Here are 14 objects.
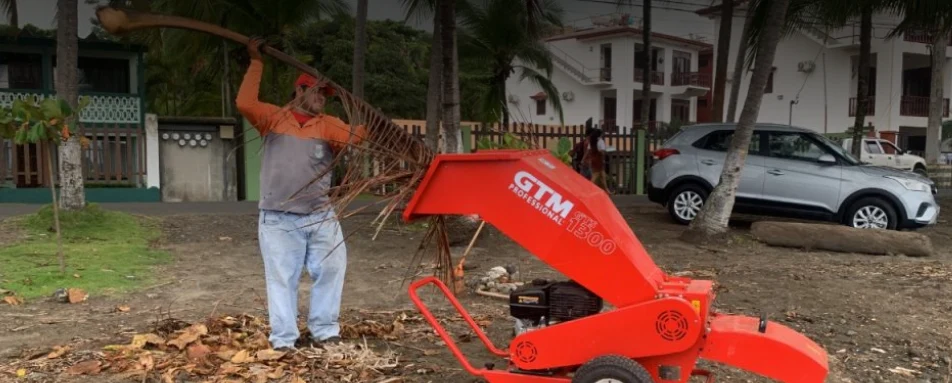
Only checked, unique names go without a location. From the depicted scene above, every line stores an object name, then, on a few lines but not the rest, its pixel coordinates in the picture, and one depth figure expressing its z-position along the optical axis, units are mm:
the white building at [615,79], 38438
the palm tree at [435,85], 11562
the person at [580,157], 12703
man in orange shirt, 4266
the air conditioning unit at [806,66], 33334
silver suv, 10328
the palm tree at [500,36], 20156
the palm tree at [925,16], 13219
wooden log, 8930
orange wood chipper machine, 3133
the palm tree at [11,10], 18784
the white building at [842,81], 31109
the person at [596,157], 12609
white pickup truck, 23297
